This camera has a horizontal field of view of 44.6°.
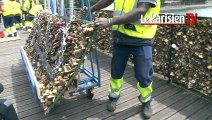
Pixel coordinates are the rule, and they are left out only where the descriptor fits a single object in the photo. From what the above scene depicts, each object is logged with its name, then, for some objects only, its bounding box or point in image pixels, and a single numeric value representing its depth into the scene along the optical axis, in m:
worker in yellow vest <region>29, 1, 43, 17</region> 11.24
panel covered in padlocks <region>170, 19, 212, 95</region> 3.95
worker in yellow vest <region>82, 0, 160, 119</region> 3.05
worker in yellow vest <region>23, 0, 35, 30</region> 11.45
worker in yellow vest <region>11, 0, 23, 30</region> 10.43
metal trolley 3.35
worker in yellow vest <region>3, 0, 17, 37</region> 10.02
